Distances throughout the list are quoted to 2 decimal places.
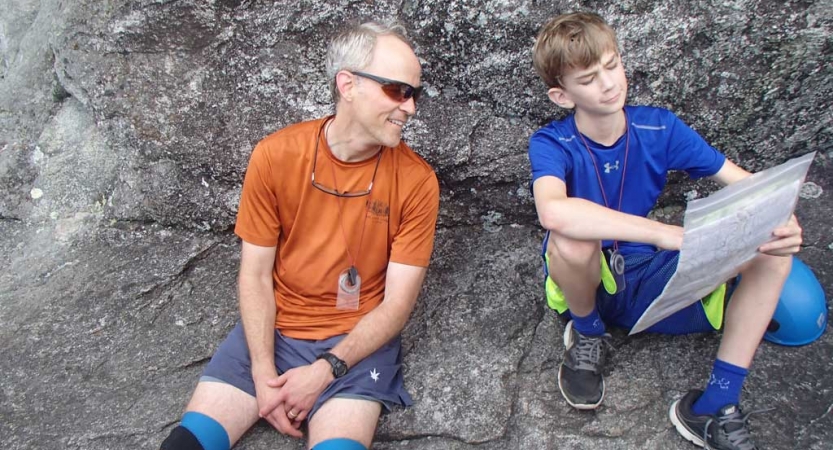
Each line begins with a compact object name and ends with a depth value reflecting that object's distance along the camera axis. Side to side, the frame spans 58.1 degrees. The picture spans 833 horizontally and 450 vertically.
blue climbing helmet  2.63
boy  2.33
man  2.46
